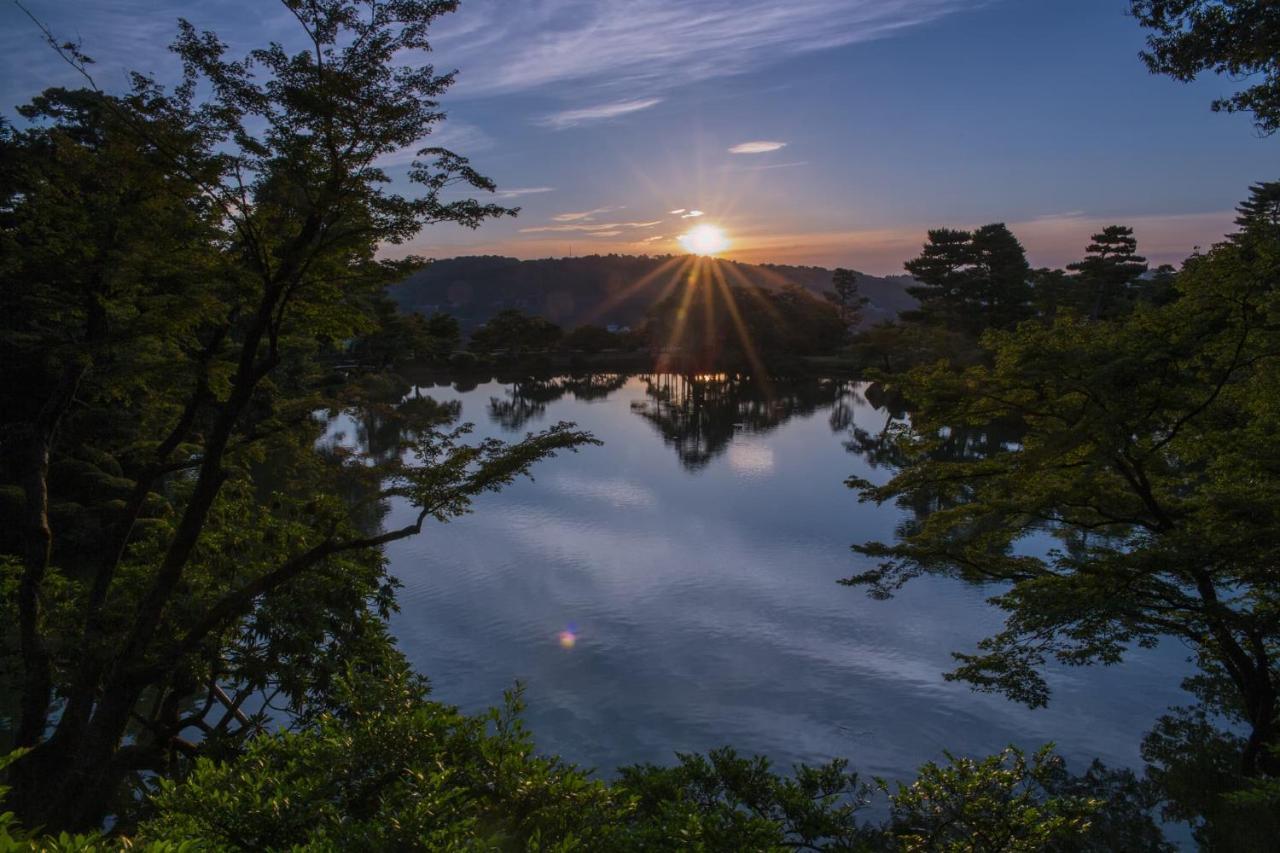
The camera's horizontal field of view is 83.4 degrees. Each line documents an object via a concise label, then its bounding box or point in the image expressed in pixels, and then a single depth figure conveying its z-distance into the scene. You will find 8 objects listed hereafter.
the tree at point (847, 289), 103.21
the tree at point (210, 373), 8.05
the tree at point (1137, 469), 8.54
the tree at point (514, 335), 89.81
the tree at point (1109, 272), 51.09
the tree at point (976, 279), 60.38
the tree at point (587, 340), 97.81
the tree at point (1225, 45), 8.36
